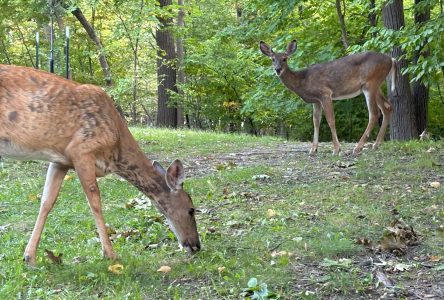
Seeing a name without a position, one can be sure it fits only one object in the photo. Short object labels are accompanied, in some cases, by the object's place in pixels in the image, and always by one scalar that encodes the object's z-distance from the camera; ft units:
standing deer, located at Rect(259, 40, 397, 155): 33.86
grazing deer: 14.56
